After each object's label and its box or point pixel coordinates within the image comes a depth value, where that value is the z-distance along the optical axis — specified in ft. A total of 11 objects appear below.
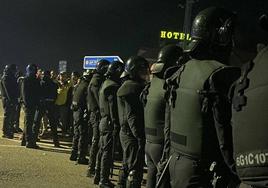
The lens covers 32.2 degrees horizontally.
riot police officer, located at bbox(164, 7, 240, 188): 10.96
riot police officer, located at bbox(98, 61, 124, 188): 25.22
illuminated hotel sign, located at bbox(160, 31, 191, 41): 71.26
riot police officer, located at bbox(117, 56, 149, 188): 21.33
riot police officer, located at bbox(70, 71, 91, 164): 33.06
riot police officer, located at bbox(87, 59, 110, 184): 28.84
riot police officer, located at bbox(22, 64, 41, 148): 39.34
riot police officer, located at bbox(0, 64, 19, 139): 45.06
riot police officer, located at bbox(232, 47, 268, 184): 7.65
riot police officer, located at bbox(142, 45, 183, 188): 17.47
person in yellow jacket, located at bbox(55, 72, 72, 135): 45.93
